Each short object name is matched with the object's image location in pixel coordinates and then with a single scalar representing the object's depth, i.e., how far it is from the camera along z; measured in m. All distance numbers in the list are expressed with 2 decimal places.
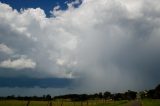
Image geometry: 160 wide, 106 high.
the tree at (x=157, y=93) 94.80
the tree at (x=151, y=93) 103.06
